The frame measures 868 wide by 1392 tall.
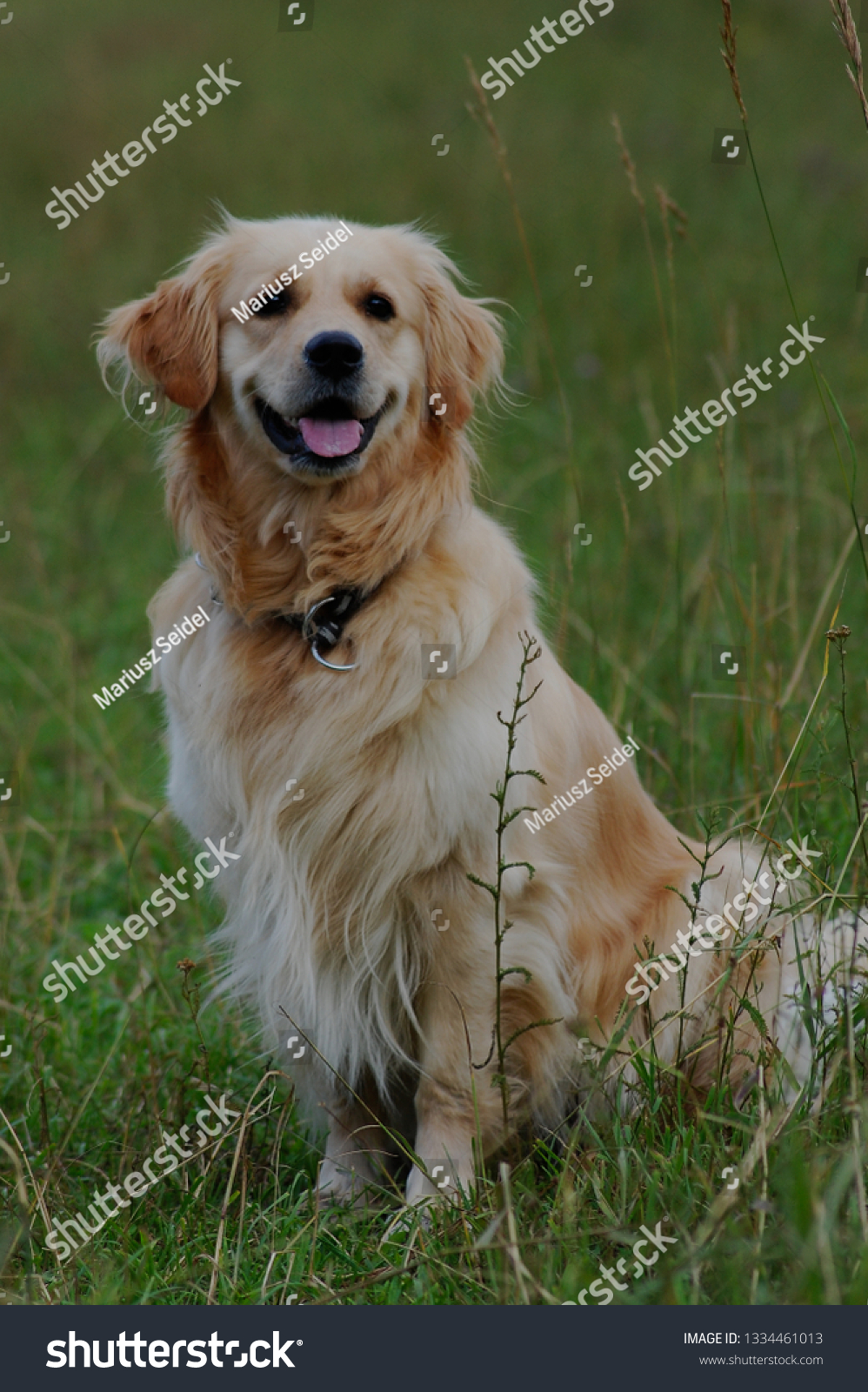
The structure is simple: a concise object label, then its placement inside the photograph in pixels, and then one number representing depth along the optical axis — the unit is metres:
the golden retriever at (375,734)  5.32
